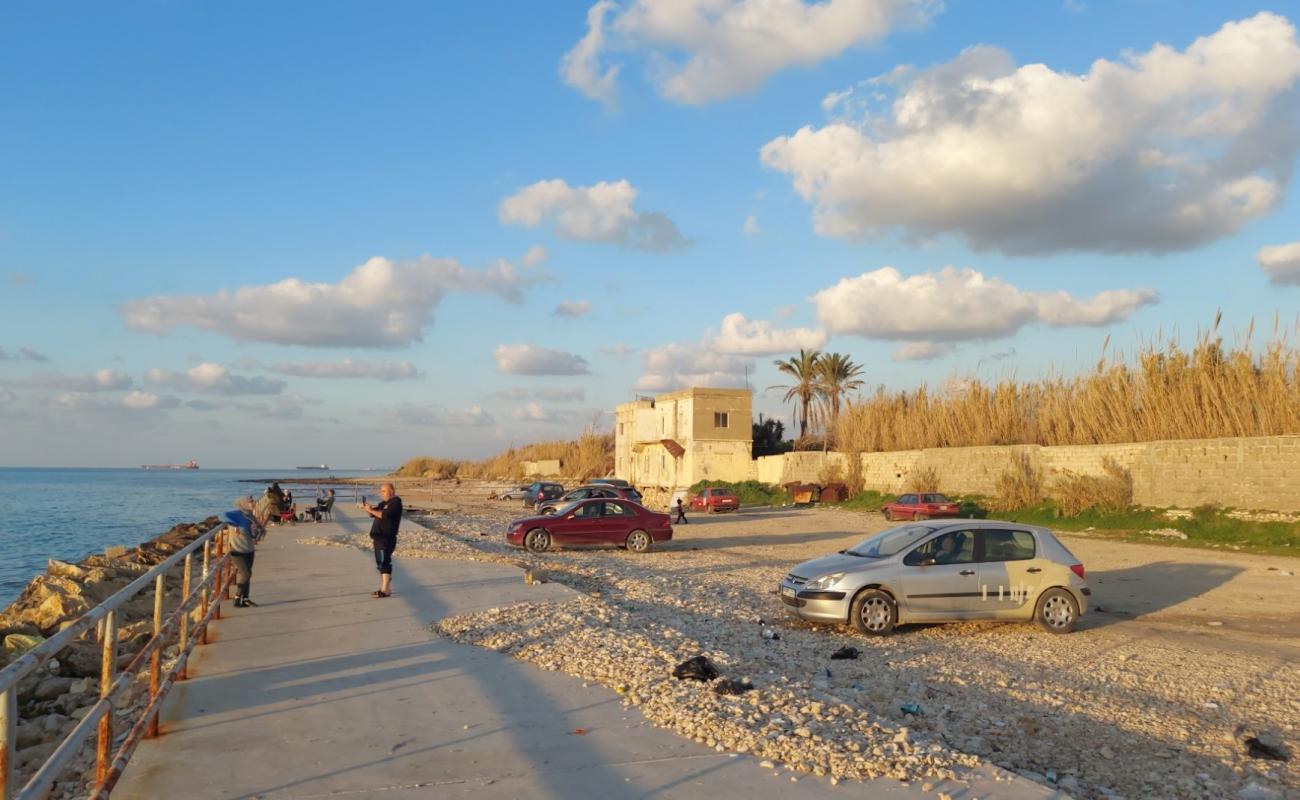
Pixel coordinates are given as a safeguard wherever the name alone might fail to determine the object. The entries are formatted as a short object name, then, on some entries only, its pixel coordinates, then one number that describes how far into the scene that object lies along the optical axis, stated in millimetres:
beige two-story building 59469
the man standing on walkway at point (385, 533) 13680
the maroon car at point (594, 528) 24906
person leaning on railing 12469
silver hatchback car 12555
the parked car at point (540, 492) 43469
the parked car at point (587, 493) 33312
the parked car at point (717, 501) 44500
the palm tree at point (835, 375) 69500
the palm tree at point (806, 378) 70750
